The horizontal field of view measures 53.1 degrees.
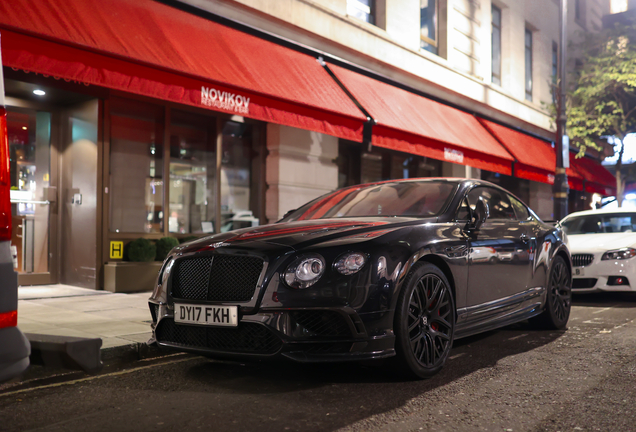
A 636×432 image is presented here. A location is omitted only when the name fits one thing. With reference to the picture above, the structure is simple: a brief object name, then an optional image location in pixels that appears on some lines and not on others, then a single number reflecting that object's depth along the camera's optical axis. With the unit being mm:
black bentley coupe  3781
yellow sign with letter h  9312
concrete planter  9031
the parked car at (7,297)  2439
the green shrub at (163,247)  9602
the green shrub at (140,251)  9297
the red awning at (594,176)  21053
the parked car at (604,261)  8562
